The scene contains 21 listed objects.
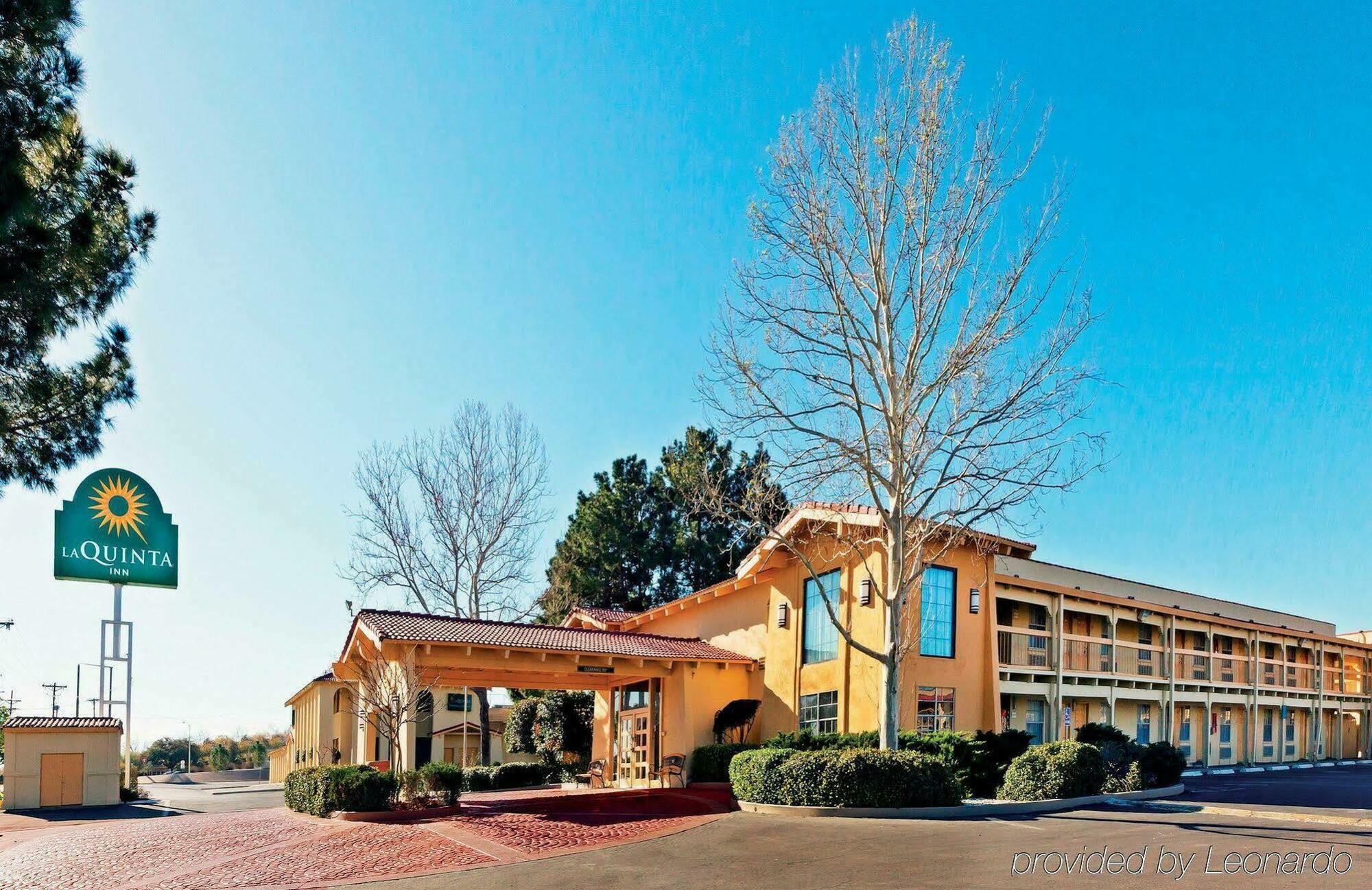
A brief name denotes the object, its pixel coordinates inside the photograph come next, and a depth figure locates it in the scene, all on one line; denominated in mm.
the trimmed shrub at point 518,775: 31531
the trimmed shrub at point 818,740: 22188
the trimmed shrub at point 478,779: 30047
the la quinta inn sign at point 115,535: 31281
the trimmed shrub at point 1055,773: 19031
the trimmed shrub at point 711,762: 24766
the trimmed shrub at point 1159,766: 21344
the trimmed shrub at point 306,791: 19656
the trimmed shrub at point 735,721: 26234
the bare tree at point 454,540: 34281
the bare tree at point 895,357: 19859
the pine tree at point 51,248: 10039
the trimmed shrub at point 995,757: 21391
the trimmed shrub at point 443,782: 20406
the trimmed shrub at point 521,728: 36938
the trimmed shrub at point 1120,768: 20094
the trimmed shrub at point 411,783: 20062
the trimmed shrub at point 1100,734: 21391
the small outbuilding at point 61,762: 28500
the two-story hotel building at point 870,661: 23469
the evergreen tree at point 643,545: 44719
